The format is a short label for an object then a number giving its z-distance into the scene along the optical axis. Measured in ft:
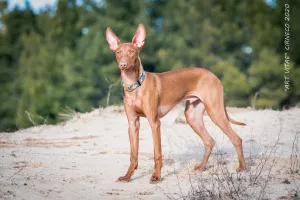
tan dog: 21.65
